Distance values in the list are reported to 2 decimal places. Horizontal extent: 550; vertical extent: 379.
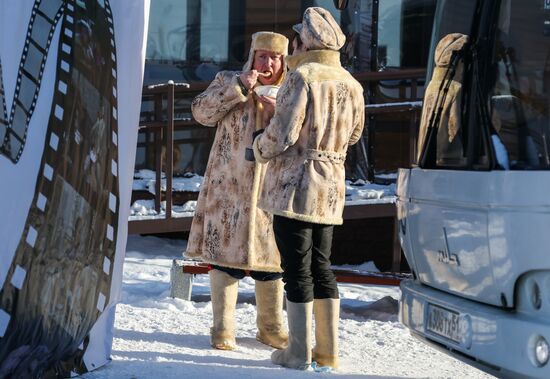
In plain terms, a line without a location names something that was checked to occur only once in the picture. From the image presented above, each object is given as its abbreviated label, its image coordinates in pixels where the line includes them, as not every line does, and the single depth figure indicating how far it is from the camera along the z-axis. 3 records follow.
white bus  8.04
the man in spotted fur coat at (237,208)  11.71
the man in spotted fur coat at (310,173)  10.43
